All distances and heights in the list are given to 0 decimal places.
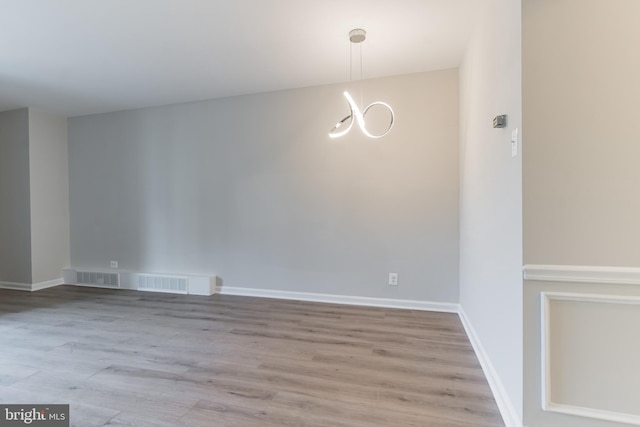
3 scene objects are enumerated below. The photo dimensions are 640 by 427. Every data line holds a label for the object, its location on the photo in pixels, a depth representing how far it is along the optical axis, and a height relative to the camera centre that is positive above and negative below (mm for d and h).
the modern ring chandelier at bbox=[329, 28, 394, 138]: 2486 +1479
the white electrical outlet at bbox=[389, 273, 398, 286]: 3415 -792
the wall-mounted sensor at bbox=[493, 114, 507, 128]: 1652 +491
